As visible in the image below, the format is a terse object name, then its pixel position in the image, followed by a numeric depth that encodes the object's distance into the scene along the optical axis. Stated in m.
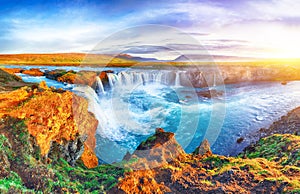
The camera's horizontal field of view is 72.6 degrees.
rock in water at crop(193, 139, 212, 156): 8.41
